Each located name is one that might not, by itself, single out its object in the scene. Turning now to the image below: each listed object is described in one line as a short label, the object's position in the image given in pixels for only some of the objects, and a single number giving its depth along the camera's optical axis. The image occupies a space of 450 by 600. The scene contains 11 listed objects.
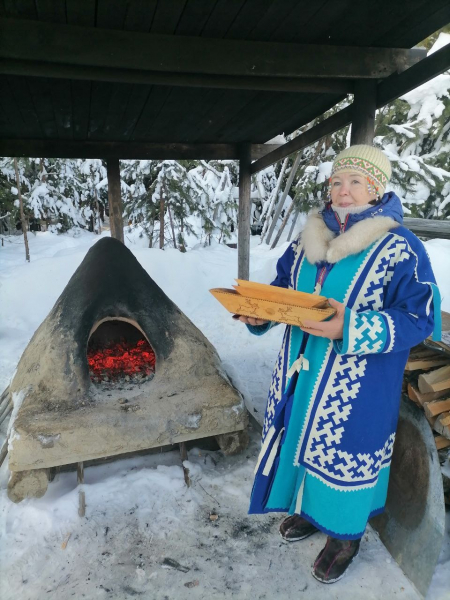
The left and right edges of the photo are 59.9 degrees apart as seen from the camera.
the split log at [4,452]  2.77
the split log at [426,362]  2.35
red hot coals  3.23
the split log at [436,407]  2.16
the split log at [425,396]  2.23
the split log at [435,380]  2.17
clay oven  2.48
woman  1.54
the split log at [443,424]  2.13
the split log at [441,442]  2.28
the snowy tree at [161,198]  10.02
